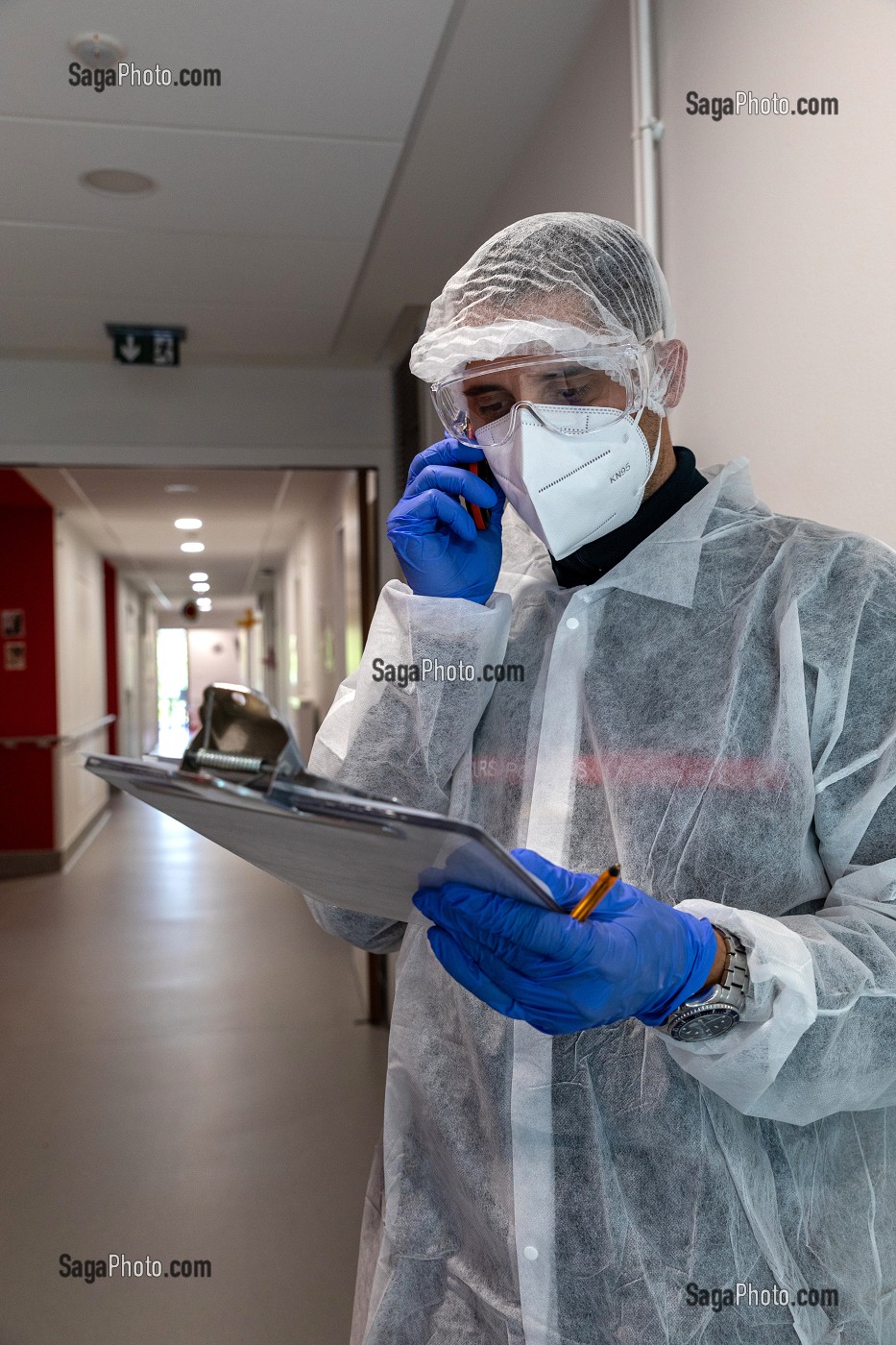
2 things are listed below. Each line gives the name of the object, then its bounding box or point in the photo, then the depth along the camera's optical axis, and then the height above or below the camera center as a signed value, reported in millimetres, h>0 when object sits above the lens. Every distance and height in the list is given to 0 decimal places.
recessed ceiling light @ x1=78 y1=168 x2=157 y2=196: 2316 +1094
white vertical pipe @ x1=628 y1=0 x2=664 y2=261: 1595 +812
